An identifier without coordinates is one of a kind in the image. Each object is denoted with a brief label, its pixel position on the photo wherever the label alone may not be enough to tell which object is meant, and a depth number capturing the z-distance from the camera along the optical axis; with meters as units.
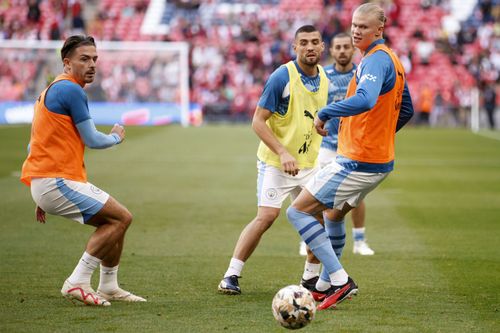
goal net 64.75
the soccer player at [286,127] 15.86
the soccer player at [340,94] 20.23
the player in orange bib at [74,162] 14.05
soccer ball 12.54
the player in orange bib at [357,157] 14.09
